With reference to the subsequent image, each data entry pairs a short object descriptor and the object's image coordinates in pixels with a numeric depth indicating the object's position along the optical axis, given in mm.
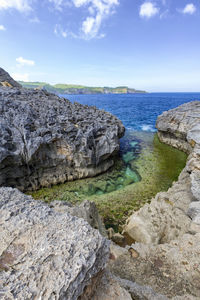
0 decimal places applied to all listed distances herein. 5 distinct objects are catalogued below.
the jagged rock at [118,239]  8594
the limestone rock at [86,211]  7633
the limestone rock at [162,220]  7973
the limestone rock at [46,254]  2498
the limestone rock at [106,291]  3126
